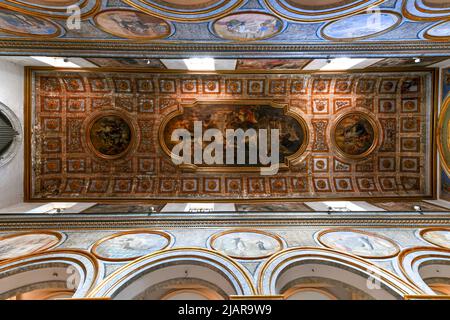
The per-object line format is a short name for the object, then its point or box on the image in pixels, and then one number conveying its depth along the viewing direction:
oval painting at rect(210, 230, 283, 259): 7.48
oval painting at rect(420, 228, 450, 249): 7.81
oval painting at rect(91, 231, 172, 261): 7.33
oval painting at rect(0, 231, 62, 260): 7.39
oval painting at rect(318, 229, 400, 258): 7.46
